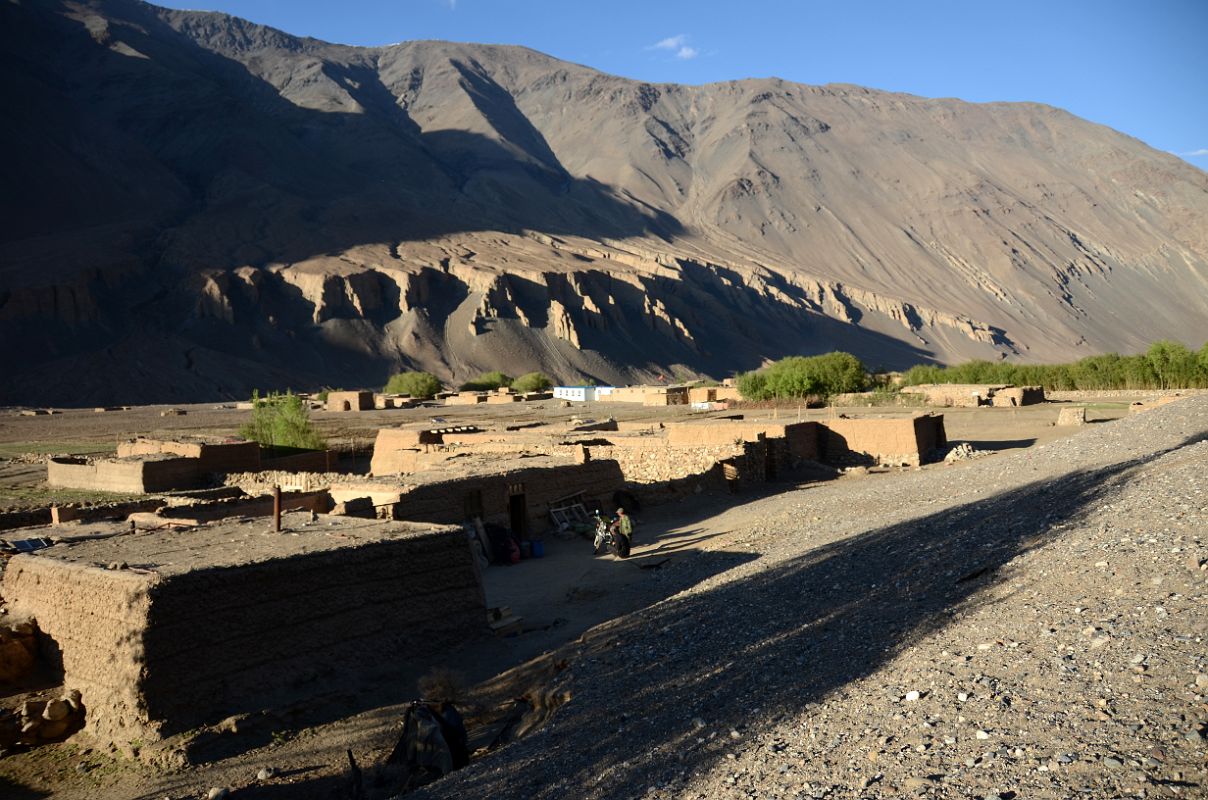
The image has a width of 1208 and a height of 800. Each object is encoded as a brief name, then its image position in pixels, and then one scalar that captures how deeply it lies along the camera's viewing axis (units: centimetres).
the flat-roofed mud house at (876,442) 2709
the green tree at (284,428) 3094
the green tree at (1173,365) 4931
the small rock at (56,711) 901
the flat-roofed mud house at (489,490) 1616
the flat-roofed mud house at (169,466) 2212
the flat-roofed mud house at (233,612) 873
